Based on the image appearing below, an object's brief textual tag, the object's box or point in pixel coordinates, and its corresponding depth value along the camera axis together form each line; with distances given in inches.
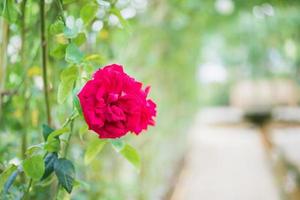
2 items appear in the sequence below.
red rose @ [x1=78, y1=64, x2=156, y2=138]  27.8
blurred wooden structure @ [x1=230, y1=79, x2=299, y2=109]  429.8
